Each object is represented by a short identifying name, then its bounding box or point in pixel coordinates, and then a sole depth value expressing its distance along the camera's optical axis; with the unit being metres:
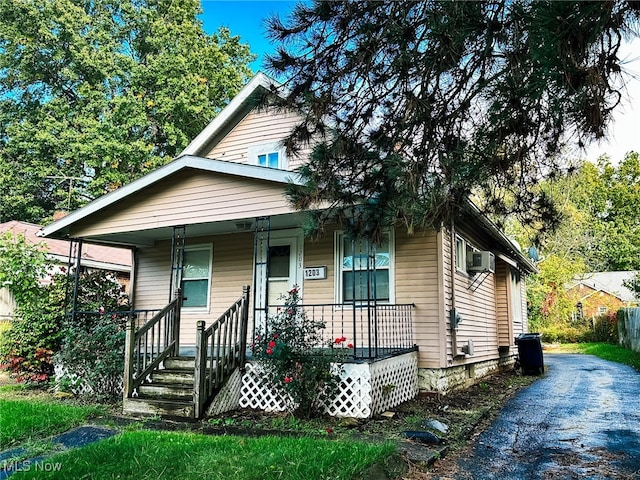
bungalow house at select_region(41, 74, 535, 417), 7.12
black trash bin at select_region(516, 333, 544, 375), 12.90
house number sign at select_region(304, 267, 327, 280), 9.37
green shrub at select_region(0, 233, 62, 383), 9.76
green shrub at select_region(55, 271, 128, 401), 7.89
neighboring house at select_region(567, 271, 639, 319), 33.44
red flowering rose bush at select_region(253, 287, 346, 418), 6.45
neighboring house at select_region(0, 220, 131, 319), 14.23
